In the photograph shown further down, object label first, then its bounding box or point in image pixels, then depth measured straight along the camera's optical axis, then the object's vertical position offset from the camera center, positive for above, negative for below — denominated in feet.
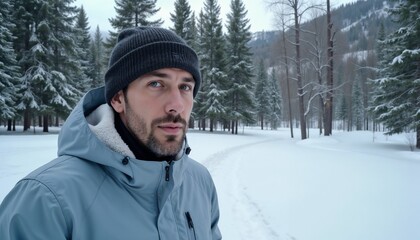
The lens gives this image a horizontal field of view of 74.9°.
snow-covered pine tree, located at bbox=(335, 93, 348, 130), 206.25 +11.79
